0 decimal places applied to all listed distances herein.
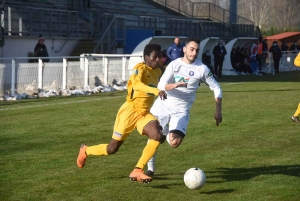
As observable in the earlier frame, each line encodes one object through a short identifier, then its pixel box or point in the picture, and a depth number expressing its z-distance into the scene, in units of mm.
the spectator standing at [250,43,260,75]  36875
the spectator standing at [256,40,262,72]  36878
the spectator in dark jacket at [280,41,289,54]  44269
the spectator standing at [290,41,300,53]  45119
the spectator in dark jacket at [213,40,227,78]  32031
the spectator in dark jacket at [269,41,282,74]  37375
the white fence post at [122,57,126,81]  25922
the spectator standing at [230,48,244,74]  36312
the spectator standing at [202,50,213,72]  33469
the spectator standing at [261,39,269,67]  39031
